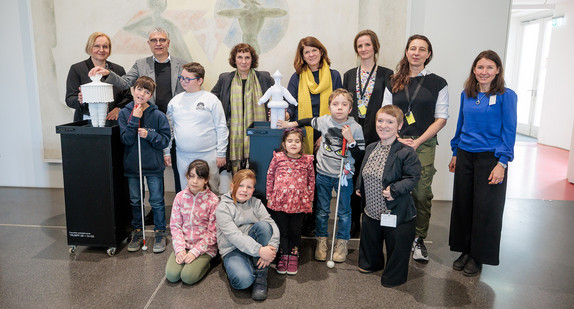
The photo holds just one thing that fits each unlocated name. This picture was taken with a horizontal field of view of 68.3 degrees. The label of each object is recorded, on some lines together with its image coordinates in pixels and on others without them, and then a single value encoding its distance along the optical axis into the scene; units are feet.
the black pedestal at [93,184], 10.14
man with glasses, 12.19
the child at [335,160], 9.80
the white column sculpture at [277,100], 10.27
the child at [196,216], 9.78
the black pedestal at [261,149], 10.09
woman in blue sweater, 9.09
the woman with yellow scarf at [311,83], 11.26
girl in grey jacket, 8.93
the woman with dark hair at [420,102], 10.14
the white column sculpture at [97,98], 10.03
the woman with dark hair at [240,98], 11.82
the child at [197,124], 10.78
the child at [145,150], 10.27
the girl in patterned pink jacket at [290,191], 9.66
